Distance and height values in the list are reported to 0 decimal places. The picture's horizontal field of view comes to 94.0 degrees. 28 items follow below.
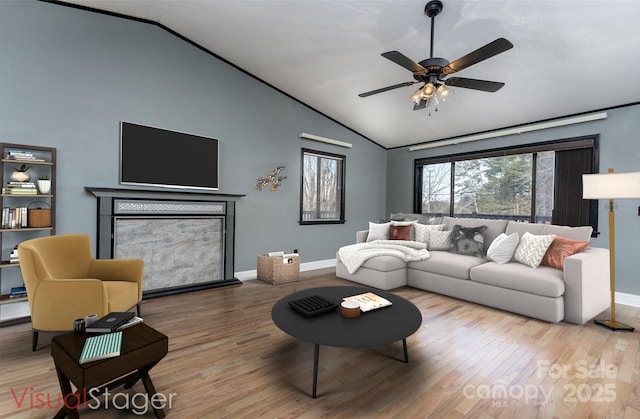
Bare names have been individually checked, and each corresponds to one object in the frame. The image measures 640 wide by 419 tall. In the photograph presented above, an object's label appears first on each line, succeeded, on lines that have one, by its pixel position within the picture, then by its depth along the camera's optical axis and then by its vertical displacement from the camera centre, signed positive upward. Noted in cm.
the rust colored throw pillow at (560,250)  315 -39
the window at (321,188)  535 +41
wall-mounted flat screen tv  354 +62
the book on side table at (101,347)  137 -69
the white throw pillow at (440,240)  438 -42
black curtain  400 +34
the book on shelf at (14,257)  282 -50
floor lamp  270 +24
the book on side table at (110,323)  162 -66
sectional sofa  290 -68
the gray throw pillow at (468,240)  395 -39
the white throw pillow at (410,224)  464 -20
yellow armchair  218 -65
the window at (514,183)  412 +49
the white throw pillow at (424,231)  454 -30
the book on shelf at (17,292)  282 -84
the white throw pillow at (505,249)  354 -43
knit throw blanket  411 -57
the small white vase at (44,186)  294 +19
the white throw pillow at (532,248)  329 -40
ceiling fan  227 +117
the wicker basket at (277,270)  421 -87
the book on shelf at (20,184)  282 +20
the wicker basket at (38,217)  291 -12
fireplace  341 -35
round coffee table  176 -76
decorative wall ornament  463 +45
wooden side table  134 -75
